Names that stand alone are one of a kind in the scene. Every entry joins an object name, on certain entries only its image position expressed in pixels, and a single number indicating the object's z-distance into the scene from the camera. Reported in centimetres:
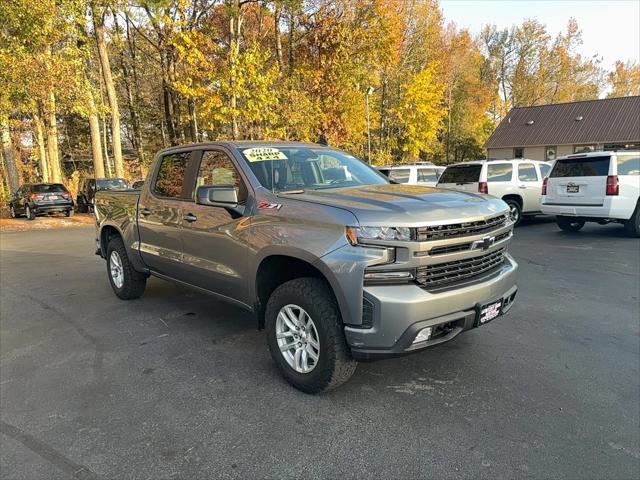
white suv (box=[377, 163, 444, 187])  1371
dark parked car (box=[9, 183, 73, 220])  1859
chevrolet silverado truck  286
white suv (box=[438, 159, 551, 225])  1184
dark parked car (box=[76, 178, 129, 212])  2012
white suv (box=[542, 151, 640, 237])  927
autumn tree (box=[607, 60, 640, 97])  5525
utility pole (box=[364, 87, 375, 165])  2449
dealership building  3416
